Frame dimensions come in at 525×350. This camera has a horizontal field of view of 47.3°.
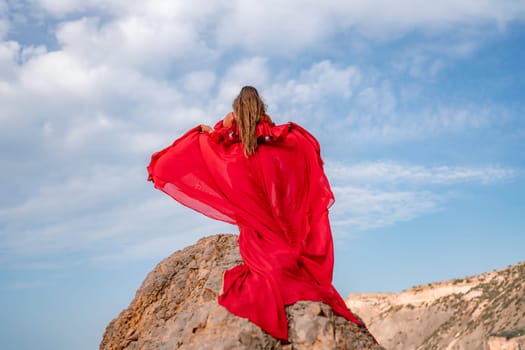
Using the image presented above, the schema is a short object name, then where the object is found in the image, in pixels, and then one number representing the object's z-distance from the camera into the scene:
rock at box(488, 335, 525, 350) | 31.33
